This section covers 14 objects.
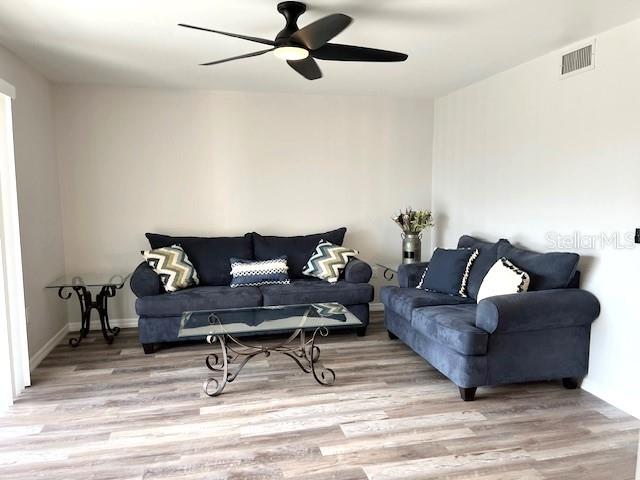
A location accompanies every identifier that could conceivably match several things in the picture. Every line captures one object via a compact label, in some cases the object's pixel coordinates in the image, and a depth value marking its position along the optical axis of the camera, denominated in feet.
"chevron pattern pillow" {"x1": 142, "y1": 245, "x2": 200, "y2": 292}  13.75
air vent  10.34
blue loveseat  9.78
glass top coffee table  10.59
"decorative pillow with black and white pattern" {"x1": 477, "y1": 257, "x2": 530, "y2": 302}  10.53
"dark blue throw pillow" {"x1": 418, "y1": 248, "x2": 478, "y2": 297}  12.83
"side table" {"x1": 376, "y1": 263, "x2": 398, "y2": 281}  17.15
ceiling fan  7.75
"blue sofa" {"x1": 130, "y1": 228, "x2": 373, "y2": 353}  13.03
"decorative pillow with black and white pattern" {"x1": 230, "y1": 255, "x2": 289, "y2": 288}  14.56
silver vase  15.65
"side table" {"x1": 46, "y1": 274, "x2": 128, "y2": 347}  13.28
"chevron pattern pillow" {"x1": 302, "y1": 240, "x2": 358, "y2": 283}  15.01
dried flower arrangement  15.65
